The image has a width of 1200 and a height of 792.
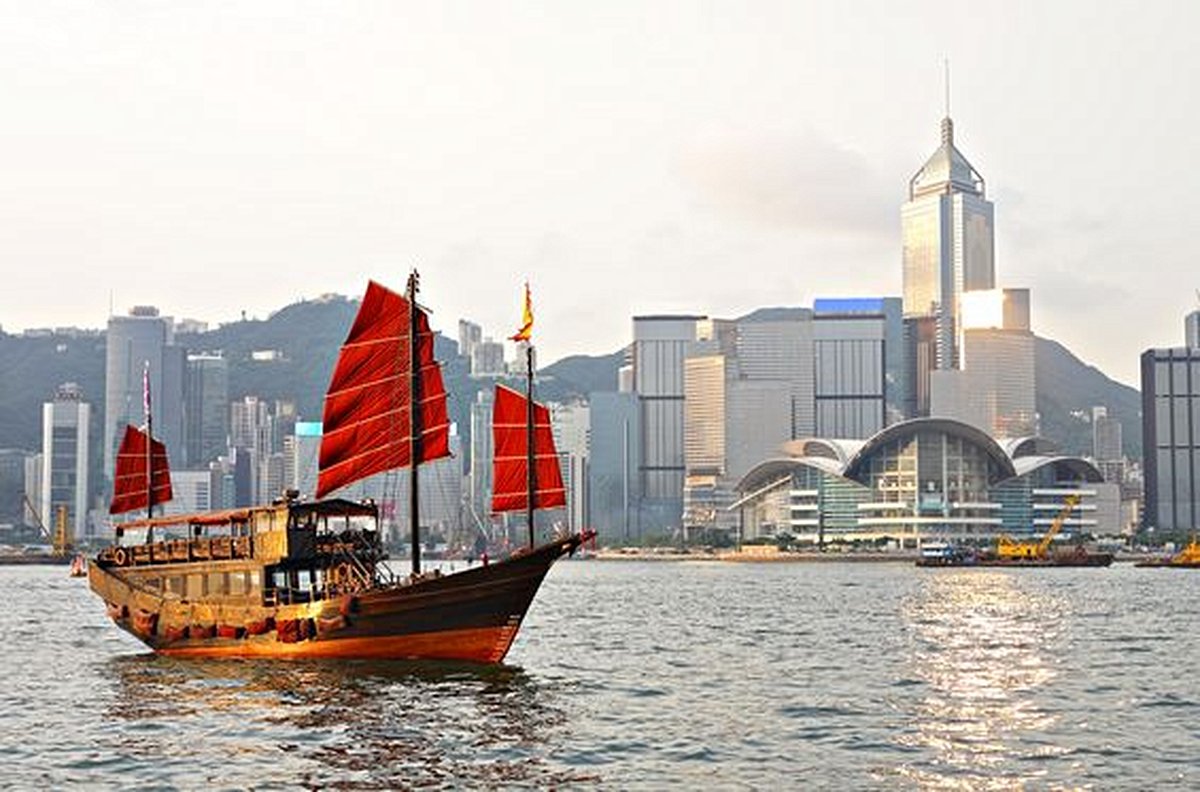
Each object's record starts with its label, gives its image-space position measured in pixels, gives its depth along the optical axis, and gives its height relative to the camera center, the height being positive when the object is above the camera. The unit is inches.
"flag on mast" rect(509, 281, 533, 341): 2479.1 +269.7
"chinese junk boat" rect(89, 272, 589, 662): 2266.2 -98.7
